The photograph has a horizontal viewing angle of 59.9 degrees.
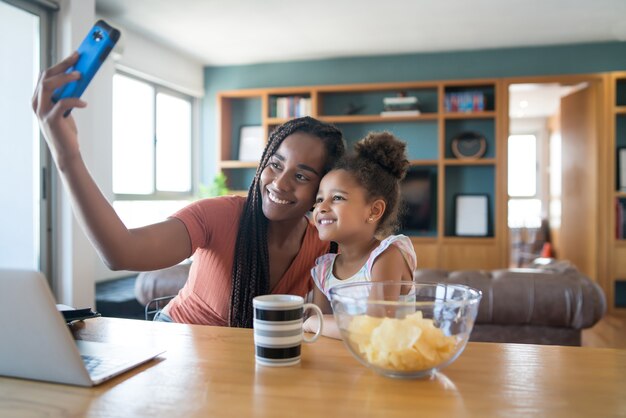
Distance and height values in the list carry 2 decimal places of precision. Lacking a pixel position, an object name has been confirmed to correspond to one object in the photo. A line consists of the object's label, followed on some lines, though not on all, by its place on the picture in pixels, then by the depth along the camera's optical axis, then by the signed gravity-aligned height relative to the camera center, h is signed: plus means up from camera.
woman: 1.38 -0.10
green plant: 5.79 +0.15
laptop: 0.76 -0.20
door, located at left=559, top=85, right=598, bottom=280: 5.39 +0.24
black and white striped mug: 0.87 -0.21
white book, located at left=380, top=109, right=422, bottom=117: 5.62 +0.94
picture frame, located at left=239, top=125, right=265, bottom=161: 6.30 +0.70
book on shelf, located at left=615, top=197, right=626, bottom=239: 5.30 -0.20
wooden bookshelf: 5.51 +0.80
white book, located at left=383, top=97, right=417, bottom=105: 5.64 +1.06
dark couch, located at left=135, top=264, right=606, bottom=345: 2.32 -0.45
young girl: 1.48 -0.02
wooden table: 0.70 -0.27
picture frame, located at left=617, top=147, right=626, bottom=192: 5.39 +0.31
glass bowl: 0.78 -0.19
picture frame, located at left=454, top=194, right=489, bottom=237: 5.69 -0.14
